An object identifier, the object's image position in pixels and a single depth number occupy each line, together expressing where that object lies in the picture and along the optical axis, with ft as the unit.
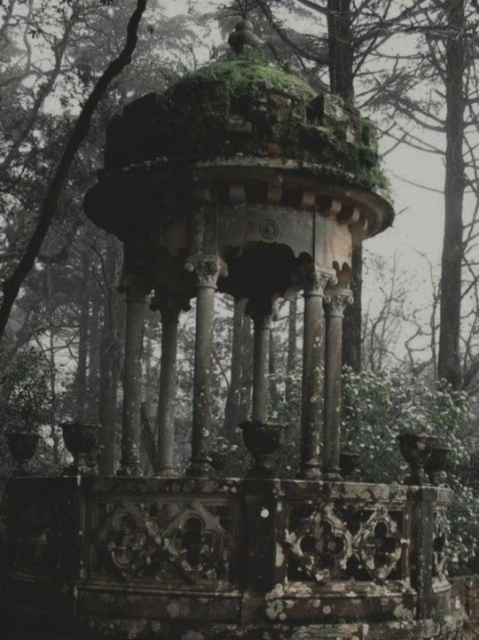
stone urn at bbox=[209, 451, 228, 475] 37.78
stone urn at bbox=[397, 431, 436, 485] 26.53
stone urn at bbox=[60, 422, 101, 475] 25.94
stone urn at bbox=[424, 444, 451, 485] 28.22
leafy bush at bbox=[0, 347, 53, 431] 49.16
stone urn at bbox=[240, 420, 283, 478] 24.27
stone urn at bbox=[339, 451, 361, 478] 34.83
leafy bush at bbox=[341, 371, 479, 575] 41.39
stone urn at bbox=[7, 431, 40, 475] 28.89
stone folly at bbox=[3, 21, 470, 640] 24.21
